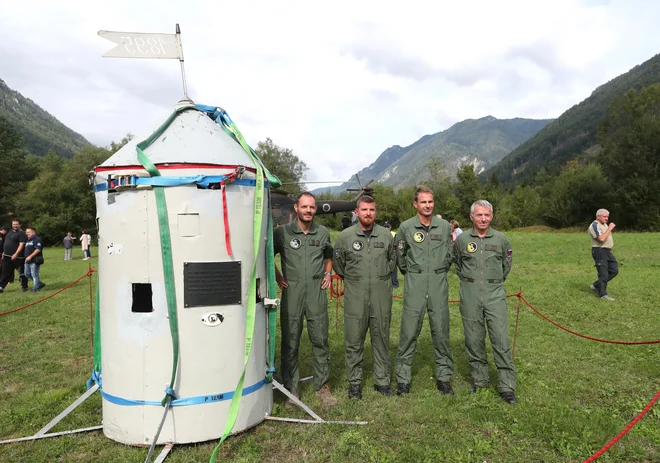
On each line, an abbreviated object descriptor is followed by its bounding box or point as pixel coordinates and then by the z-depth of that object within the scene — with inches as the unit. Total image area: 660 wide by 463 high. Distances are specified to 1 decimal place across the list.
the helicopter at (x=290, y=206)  1084.5
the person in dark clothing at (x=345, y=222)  994.1
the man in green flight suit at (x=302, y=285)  190.1
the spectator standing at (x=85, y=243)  1006.4
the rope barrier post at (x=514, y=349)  258.8
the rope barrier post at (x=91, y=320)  317.7
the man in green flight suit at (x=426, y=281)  194.7
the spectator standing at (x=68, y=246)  988.6
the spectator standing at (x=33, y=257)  506.0
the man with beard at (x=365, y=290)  195.3
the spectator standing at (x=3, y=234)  534.1
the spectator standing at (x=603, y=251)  393.4
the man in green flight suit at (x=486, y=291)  191.3
